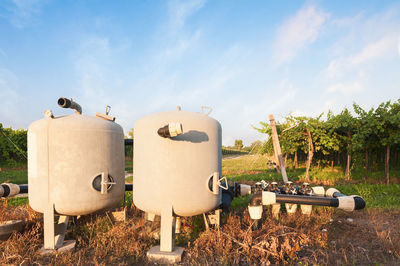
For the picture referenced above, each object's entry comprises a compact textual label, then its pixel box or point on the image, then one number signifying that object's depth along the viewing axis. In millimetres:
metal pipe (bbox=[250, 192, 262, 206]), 3648
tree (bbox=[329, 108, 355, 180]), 9828
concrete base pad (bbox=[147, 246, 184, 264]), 2971
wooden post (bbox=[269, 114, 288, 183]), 7047
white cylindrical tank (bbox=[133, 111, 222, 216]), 3029
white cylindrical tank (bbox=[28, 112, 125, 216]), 3289
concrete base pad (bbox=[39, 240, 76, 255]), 3261
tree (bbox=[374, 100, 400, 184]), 8719
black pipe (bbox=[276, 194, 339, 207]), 3430
